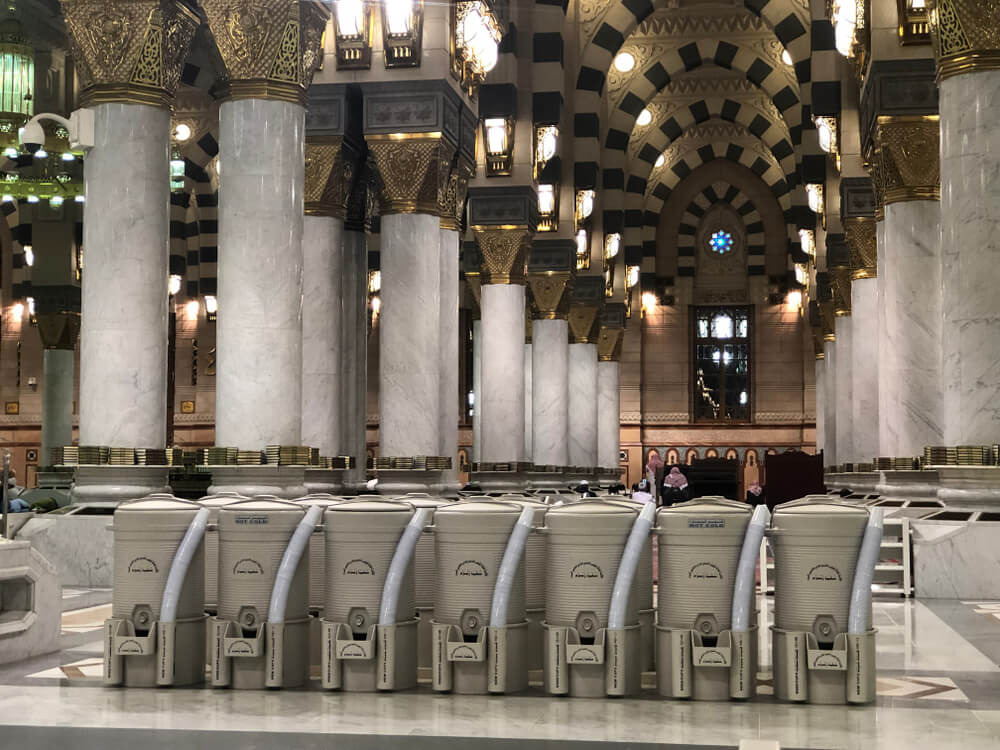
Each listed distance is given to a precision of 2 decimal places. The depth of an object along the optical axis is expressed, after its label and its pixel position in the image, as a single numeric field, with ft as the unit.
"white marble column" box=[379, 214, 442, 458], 48.19
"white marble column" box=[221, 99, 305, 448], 33.42
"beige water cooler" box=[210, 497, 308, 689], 18.99
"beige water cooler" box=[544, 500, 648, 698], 18.26
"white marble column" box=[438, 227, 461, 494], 52.85
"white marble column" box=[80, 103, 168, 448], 34.09
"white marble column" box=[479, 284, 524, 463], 65.05
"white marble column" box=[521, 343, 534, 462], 86.99
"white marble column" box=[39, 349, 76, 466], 78.59
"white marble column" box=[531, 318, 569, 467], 81.87
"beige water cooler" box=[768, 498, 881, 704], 17.80
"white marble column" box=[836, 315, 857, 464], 80.84
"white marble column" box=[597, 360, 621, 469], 106.83
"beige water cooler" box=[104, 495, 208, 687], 19.15
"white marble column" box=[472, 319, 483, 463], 89.78
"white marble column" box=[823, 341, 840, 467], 94.44
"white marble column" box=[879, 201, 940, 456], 49.80
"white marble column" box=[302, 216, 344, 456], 47.44
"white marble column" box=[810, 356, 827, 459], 110.74
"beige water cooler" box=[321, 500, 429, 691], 18.74
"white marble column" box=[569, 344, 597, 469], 92.58
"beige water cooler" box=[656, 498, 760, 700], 17.98
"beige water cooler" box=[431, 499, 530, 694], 18.49
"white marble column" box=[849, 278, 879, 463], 69.82
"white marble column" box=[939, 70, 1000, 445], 35.40
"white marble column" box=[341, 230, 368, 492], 53.72
